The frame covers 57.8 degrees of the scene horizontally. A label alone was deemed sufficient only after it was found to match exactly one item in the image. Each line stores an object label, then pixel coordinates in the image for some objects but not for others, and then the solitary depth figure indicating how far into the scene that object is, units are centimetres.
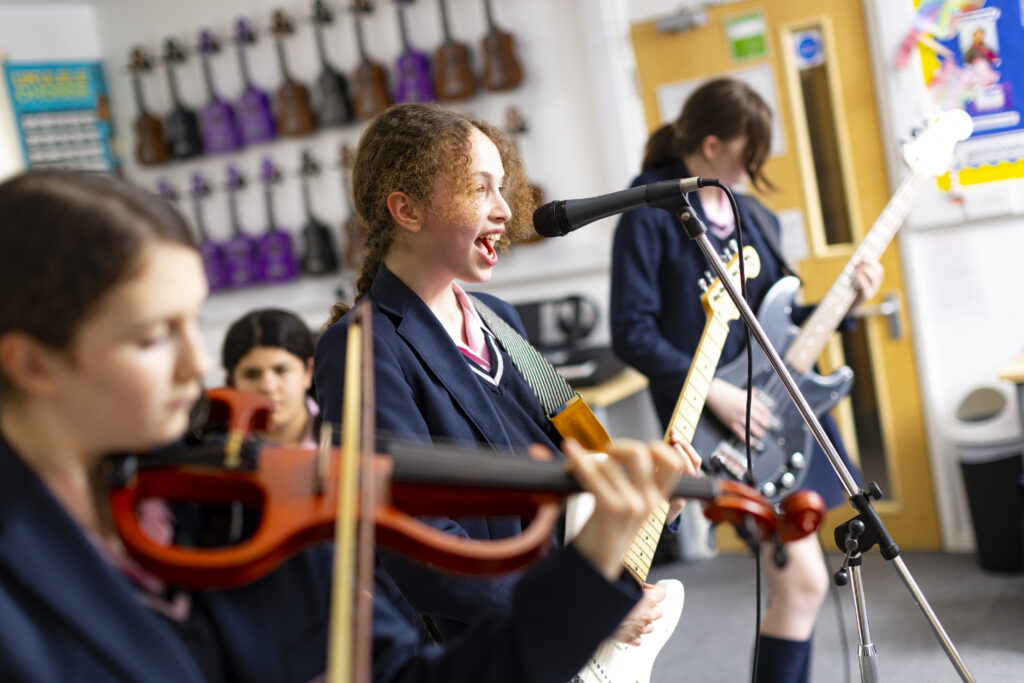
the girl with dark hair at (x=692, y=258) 243
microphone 151
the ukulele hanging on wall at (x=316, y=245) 477
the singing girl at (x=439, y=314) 141
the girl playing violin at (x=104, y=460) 75
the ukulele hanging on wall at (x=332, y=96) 462
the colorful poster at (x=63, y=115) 505
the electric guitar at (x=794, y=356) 238
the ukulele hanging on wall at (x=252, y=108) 481
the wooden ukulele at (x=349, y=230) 466
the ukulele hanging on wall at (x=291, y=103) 471
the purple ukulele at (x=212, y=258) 502
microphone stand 144
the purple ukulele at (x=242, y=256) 496
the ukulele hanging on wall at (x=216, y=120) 491
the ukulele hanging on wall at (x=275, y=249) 488
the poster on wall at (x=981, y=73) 331
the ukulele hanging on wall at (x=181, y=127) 497
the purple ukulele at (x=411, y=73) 445
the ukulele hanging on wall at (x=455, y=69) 434
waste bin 322
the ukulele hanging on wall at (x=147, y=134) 506
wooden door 358
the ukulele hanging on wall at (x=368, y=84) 453
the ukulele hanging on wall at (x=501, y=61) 422
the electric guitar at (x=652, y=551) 145
